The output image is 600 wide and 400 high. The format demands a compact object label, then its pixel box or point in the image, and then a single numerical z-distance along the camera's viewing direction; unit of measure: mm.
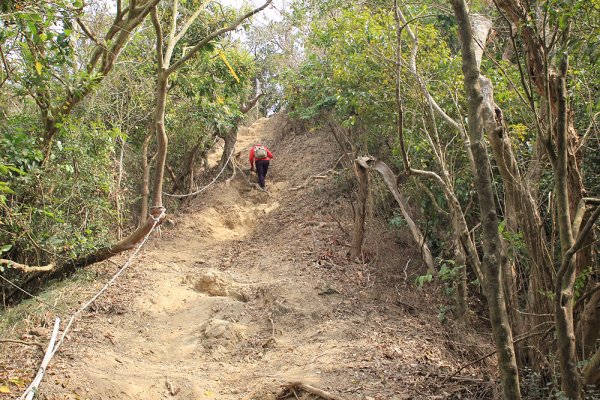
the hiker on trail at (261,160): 16578
